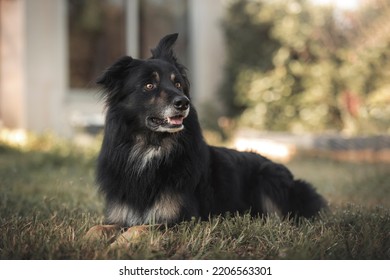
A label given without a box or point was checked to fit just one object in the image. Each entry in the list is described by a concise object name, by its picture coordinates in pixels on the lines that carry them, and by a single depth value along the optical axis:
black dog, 3.68
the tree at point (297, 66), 10.49
